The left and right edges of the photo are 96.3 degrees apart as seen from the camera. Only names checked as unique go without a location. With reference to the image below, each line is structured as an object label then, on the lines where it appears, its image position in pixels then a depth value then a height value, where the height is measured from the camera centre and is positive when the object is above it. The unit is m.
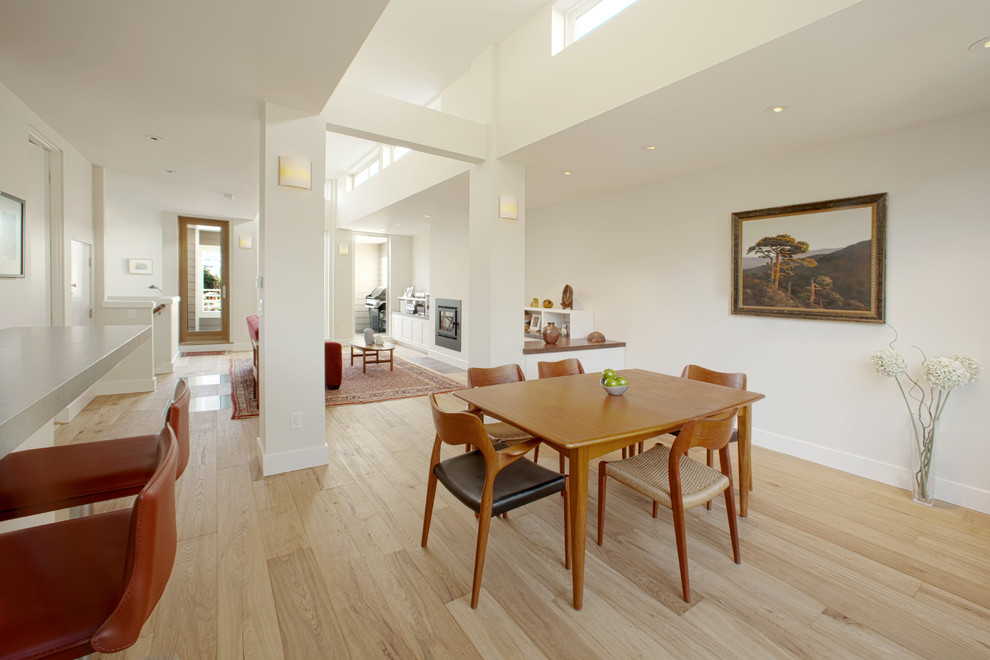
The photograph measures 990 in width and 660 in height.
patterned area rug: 5.00 -0.84
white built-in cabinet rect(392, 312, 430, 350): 8.68 -0.20
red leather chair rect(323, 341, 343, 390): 5.26 -0.53
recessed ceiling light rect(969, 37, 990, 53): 2.00 +1.29
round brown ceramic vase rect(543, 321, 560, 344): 4.69 -0.14
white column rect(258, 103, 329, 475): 2.95 +0.16
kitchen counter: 0.73 -0.12
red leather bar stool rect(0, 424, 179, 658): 0.74 -0.51
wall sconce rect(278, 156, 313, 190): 2.95 +0.99
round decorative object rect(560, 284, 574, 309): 5.53 +0.30
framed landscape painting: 3.13 +0.49
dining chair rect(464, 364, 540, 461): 2.62 -0.40
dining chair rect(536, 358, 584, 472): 3.22 -0.34
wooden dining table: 1.75 -0.43
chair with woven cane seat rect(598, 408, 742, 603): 1.83 -0.71
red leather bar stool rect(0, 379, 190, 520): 1.19 -0.45
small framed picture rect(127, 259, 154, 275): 7.68 +0.90
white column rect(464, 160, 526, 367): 4.02 +0.51
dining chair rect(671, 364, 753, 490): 2.91 -0.37
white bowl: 2.45 -0.37
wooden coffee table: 6.55 -0.43
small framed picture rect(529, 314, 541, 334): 6.04 -0.02
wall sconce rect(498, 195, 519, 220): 4.01 +1.04
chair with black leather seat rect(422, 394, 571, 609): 1.77 -0.70
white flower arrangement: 2.64 -0.41
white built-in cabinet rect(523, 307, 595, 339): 5.29 +0.02
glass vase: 2.78 -0.89
